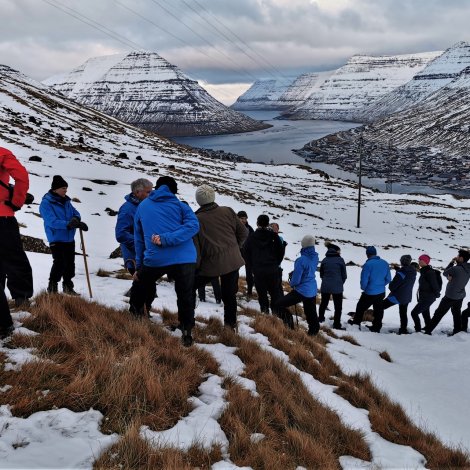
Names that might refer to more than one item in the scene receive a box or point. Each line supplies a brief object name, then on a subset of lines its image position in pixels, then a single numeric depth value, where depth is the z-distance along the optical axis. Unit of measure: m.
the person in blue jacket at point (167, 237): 4.82
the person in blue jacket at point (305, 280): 7.82
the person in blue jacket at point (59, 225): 6.73
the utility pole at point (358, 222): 41.57
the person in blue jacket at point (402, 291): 9.88
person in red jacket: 4.37
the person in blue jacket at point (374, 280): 9.48
